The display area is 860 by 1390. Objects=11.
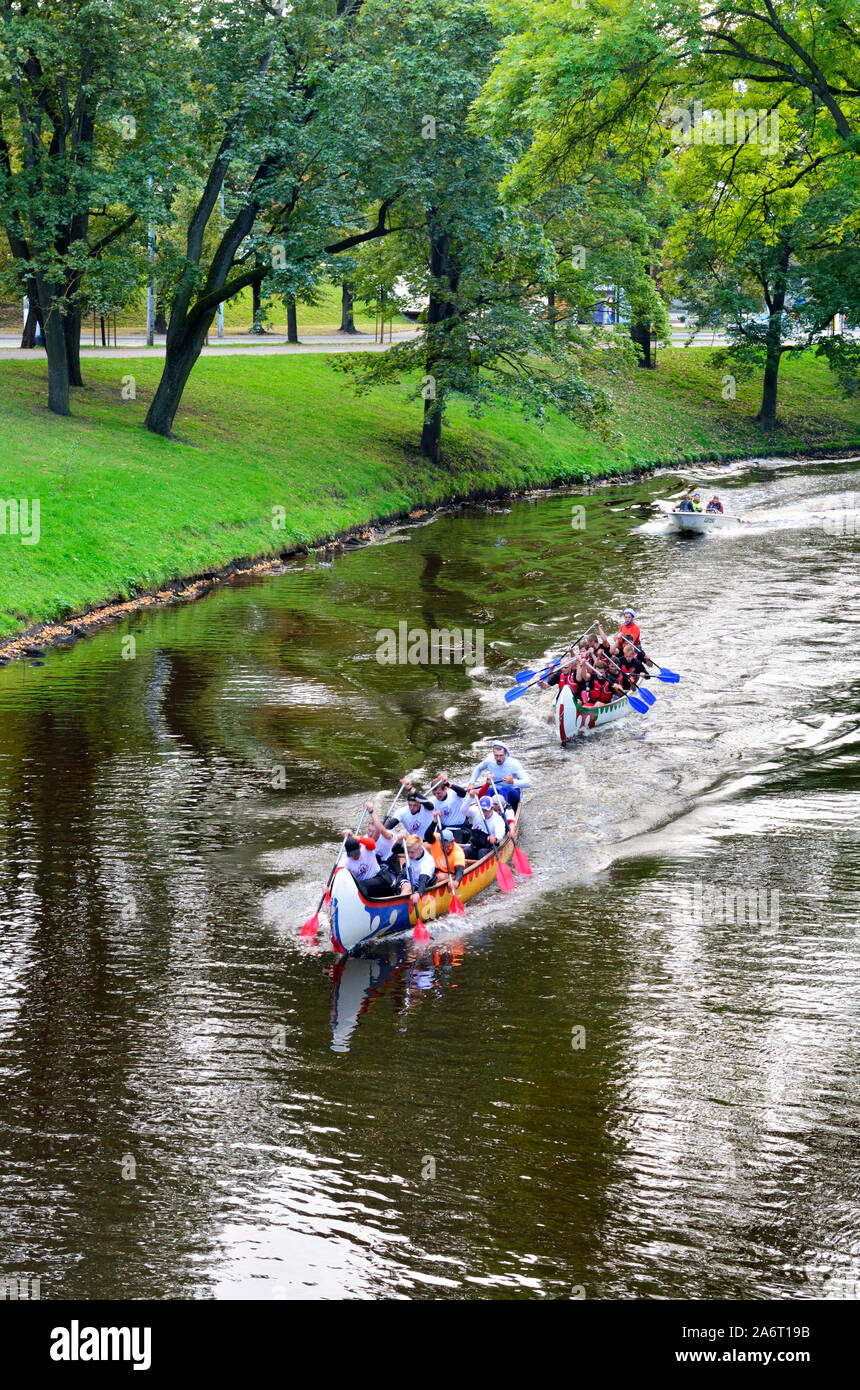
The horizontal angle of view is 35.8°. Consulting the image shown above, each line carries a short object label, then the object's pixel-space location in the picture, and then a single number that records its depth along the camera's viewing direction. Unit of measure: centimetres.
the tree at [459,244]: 3688
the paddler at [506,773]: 1950
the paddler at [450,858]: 1686
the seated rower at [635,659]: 2580
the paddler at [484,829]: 1773
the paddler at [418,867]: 1650
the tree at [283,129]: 3456
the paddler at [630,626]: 2711
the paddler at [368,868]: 1586
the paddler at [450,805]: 1808
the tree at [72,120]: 3234
